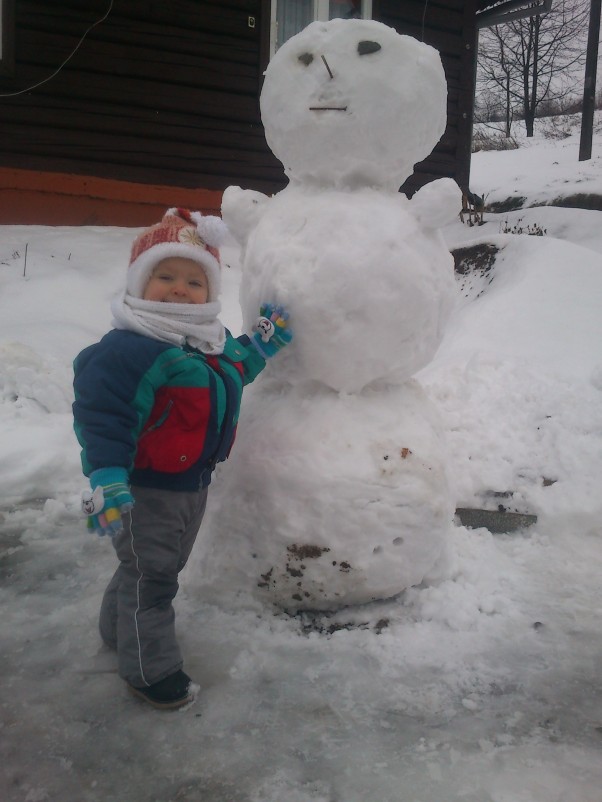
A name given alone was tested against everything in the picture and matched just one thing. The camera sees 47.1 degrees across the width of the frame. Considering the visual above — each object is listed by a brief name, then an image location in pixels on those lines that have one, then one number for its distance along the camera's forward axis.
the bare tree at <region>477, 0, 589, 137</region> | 21.22
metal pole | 12.82
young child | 1.73
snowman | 2.12
